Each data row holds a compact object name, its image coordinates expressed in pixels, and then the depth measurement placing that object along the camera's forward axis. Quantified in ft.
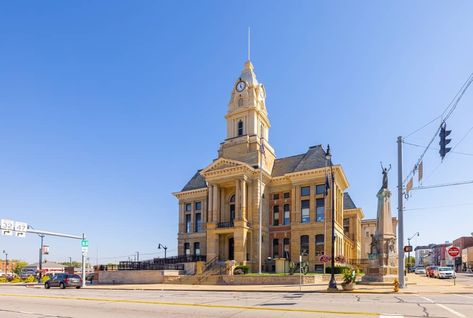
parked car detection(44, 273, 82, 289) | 113.60
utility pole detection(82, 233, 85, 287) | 120.96
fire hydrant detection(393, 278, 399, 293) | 76.64
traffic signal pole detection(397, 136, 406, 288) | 87.03
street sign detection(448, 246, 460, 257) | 97.91
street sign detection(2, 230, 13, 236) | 100.58
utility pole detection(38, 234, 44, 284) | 167.40
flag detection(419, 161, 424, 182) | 74.64
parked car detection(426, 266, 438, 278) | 171.26
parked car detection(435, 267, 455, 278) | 155.22
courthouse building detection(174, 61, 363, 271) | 163.94
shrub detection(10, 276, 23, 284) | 178.72
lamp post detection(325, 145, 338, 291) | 81.30
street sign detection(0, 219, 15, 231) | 99.90
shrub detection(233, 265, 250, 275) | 134.92
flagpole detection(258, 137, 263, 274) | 156.04
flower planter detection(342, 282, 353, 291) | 81.05
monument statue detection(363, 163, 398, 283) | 97.96
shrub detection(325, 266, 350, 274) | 137.18
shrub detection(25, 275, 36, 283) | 173.99
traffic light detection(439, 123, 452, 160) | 51.55
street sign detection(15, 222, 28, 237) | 103.86
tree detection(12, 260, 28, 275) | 505.33
